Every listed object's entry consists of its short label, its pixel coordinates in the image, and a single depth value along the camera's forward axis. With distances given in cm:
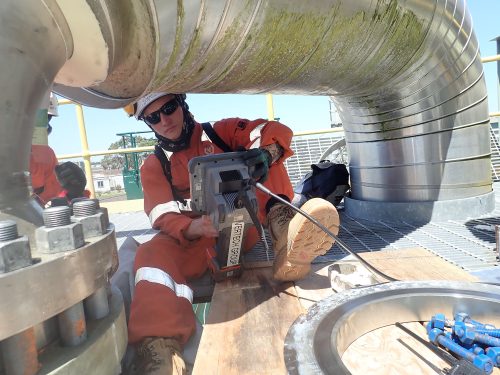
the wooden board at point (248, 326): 99
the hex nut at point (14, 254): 51
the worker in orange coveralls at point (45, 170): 249
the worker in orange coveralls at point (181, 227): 128
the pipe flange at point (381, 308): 96
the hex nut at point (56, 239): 60
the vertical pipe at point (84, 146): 330
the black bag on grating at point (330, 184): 278
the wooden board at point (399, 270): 141
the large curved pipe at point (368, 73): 122
